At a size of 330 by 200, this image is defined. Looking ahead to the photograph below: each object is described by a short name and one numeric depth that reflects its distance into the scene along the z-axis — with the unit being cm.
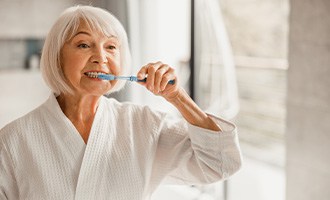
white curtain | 254
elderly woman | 113
